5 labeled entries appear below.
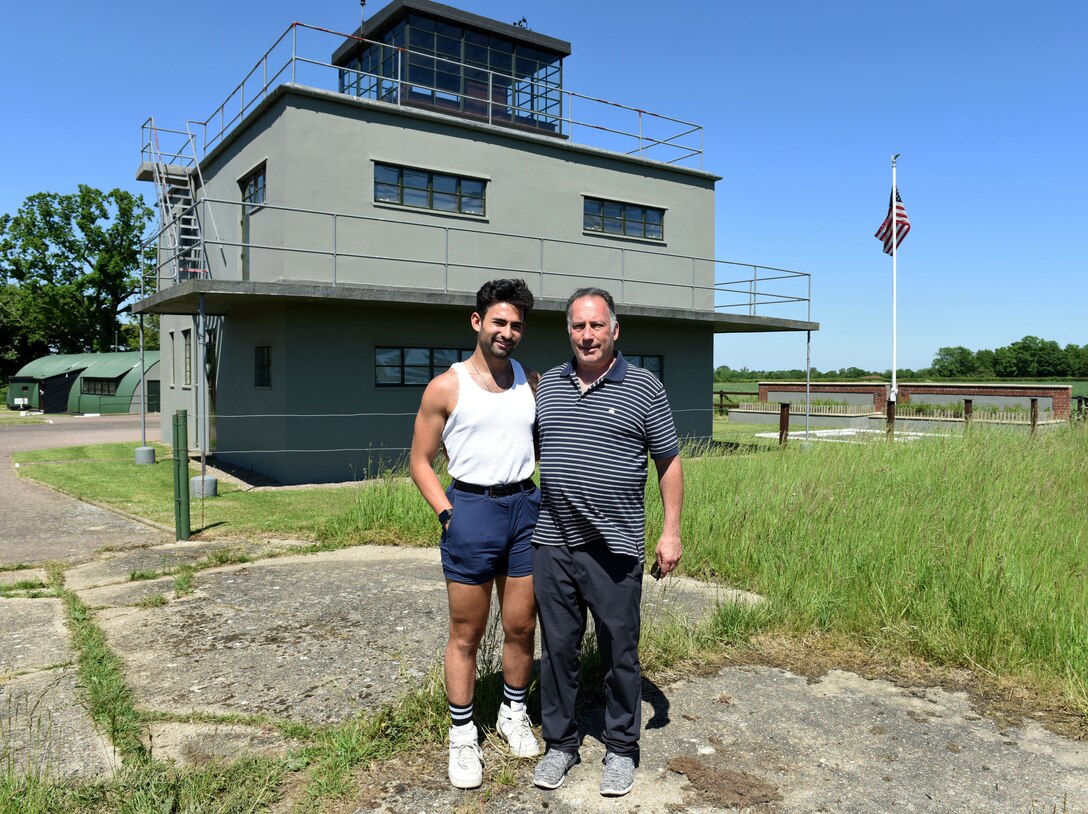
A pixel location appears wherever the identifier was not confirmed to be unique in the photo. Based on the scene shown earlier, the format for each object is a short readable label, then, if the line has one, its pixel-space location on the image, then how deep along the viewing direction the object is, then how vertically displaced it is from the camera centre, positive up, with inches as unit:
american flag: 1025.5 +193.1
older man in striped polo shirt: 126.0 -22.7
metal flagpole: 1015.6 +196.1
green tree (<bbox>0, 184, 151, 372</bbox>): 1822.1 +234.9
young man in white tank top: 128.4 -18.4
